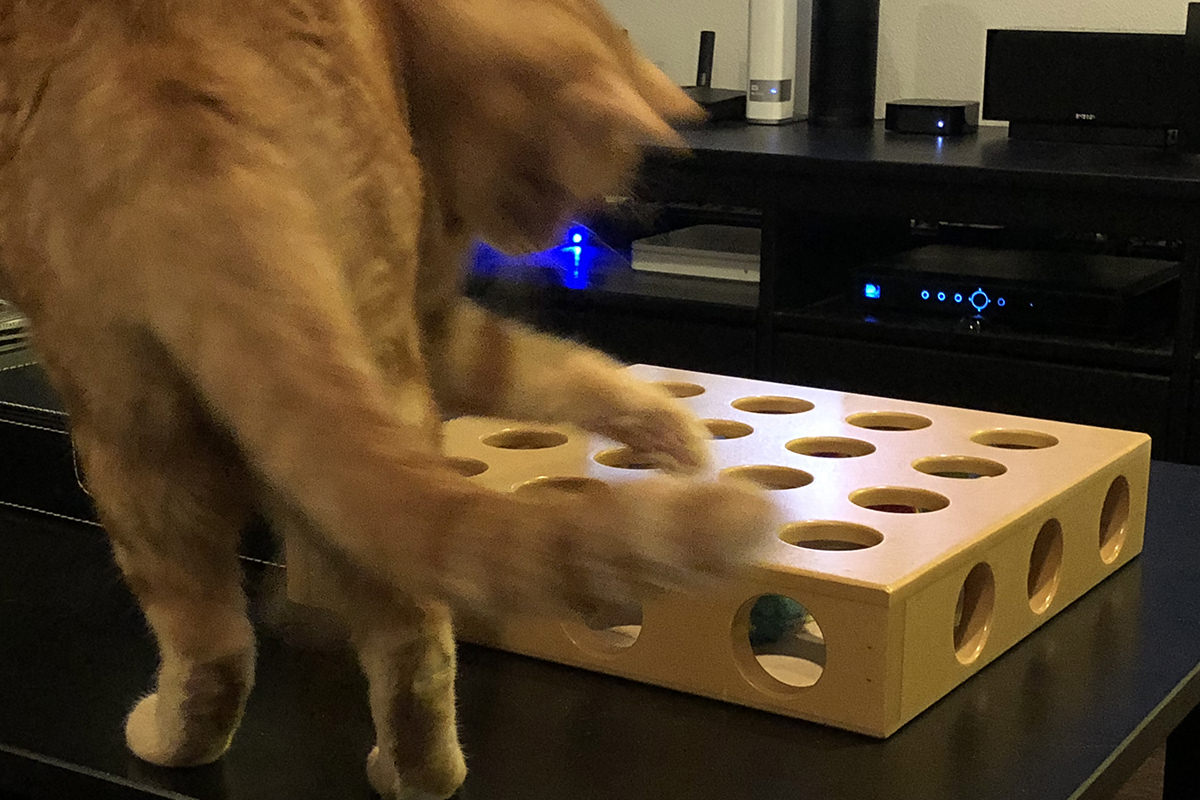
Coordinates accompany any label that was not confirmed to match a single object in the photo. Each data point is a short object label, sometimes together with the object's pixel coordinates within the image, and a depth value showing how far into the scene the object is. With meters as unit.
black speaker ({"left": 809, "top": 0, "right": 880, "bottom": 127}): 2.60
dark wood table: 0.75
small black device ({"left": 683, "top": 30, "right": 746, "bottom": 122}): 2.70
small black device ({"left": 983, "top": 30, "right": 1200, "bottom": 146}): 2.26
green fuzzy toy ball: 0.96
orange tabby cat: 0.49
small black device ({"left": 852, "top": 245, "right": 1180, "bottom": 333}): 2.19
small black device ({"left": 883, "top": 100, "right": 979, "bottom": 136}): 2.54
